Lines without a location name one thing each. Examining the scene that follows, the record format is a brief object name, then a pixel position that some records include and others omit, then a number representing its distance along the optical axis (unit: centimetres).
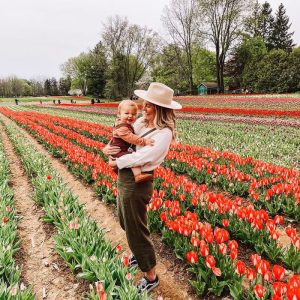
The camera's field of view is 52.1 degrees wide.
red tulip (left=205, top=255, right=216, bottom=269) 279
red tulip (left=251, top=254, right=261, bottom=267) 265
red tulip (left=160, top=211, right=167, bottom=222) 385
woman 258
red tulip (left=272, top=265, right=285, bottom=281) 247
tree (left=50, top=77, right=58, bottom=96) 10619
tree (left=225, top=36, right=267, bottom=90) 4664
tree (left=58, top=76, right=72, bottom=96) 10326
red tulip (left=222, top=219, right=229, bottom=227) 360
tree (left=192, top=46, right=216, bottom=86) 6012
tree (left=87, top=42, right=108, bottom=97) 5828
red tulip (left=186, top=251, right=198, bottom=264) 294
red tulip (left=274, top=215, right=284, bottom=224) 344
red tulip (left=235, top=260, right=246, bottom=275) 263
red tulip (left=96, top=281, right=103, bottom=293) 253
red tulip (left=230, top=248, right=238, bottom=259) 287
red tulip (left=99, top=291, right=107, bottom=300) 241
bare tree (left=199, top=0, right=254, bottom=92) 4319
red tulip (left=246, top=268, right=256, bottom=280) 255
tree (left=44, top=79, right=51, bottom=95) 10581
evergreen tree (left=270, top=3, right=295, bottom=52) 5984
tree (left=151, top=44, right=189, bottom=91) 5094
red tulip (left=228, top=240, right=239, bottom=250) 292
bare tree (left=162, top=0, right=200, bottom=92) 4538
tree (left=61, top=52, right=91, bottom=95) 8688
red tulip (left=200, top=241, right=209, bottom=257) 294
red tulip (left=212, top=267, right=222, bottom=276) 276
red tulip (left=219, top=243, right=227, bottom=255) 300
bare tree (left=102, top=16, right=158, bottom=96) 5309
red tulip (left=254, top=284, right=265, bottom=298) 238
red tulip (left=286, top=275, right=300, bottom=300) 216
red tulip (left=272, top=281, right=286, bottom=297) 225
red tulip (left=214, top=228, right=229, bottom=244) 312
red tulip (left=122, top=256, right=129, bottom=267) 299
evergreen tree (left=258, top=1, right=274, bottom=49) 6300
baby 257
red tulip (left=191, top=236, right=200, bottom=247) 314
